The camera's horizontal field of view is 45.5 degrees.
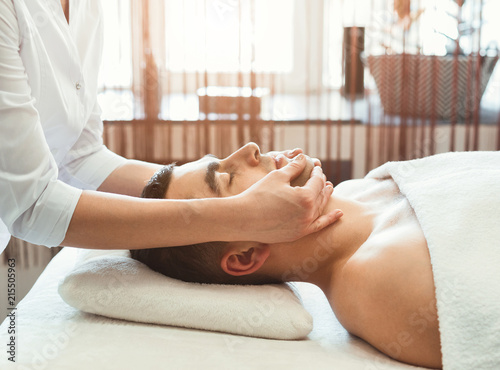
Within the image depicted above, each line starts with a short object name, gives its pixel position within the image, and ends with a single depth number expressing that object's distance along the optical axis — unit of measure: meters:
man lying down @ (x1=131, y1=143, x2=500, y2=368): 1.10
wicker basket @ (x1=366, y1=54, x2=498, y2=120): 2.61
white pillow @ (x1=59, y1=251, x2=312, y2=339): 1.20
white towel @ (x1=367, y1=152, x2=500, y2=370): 1.01
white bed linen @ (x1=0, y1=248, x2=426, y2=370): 1.08
